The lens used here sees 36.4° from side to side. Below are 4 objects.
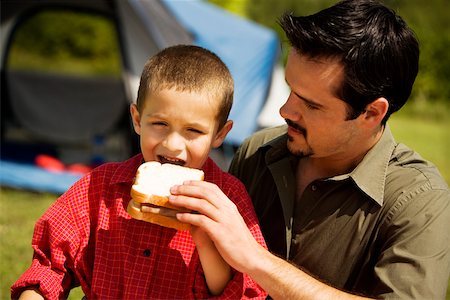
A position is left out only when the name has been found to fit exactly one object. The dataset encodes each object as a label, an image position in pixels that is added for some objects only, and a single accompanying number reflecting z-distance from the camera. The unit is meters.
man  2.57
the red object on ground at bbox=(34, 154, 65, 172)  7.46
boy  2.49
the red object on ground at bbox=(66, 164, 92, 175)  7.39
